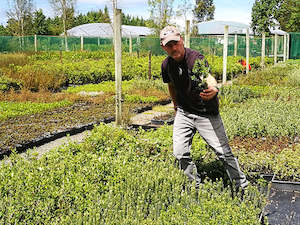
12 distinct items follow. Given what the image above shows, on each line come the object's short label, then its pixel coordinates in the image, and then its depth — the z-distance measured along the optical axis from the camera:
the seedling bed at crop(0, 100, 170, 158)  6.54
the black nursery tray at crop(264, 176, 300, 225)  3.54
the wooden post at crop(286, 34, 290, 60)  32.69
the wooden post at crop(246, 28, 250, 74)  16.91
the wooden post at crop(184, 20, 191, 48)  10.94
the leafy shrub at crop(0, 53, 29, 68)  15.11
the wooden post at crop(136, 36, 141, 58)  26.19
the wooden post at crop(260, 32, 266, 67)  19.31
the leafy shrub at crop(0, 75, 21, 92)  11.26
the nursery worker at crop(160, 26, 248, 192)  3.62
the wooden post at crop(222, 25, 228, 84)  13.58
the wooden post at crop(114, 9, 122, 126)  7.09
